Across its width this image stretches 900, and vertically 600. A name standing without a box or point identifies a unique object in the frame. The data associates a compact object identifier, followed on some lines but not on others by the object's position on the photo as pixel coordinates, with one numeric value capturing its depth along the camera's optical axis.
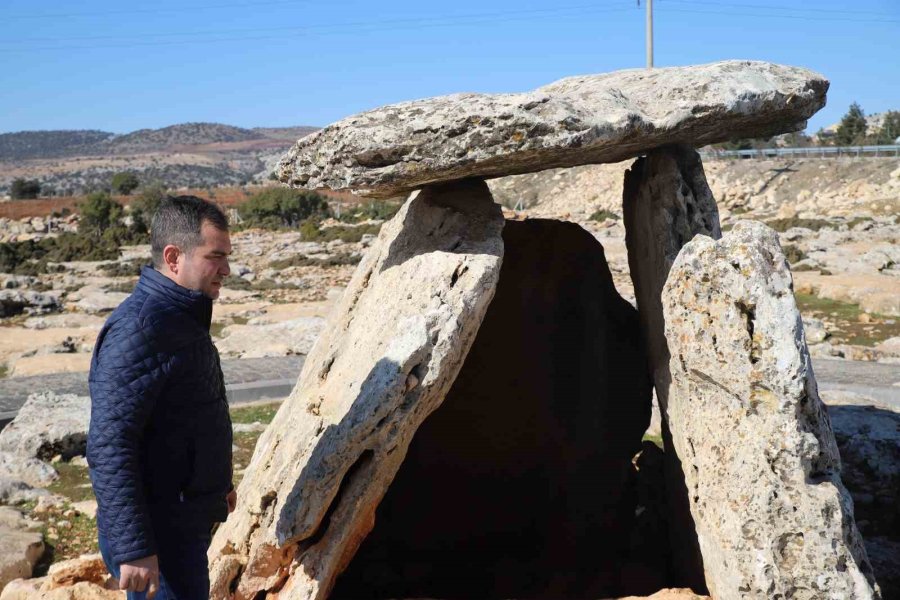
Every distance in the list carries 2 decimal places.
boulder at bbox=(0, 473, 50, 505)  8.50
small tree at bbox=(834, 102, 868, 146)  56.69
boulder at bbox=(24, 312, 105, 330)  20.81
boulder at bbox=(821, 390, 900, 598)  6.90
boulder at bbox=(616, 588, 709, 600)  5.79
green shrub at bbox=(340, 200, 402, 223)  49.88
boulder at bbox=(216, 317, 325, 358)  14.88
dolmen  5.02
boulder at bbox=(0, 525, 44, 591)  6.71
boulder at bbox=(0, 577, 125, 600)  5.84
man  3.77
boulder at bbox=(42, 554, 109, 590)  6.00
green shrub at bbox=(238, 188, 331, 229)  52.03
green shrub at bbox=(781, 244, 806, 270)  26.37
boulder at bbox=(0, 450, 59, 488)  9.20
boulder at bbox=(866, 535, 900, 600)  6.51
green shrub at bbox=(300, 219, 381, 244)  39.25
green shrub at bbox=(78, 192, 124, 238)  48.84
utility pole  26.18
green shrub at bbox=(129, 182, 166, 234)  46.12
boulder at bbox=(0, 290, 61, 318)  23.56
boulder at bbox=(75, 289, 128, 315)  23.63
